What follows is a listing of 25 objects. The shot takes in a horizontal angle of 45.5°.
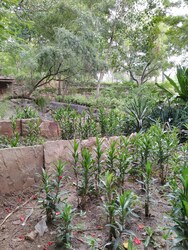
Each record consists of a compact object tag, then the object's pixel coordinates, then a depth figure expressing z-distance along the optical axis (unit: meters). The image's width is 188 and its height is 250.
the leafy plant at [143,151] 1.79
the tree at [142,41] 9.14
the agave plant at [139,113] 3.65
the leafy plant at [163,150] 1.85
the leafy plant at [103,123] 3.47
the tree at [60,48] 6.81
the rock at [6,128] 3.22
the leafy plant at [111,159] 1.66
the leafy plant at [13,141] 2.24
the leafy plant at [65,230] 1.18
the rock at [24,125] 3.20
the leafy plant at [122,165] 1.60
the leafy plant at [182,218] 0.95
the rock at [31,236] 1.30
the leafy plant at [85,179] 1.52
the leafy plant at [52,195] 1.39
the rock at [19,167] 1.86
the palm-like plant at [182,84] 4.47
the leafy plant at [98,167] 1.66
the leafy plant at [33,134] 2.73
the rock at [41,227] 1.35
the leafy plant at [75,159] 1.58
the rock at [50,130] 3.27
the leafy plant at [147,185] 1.42
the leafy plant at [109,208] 1.17
